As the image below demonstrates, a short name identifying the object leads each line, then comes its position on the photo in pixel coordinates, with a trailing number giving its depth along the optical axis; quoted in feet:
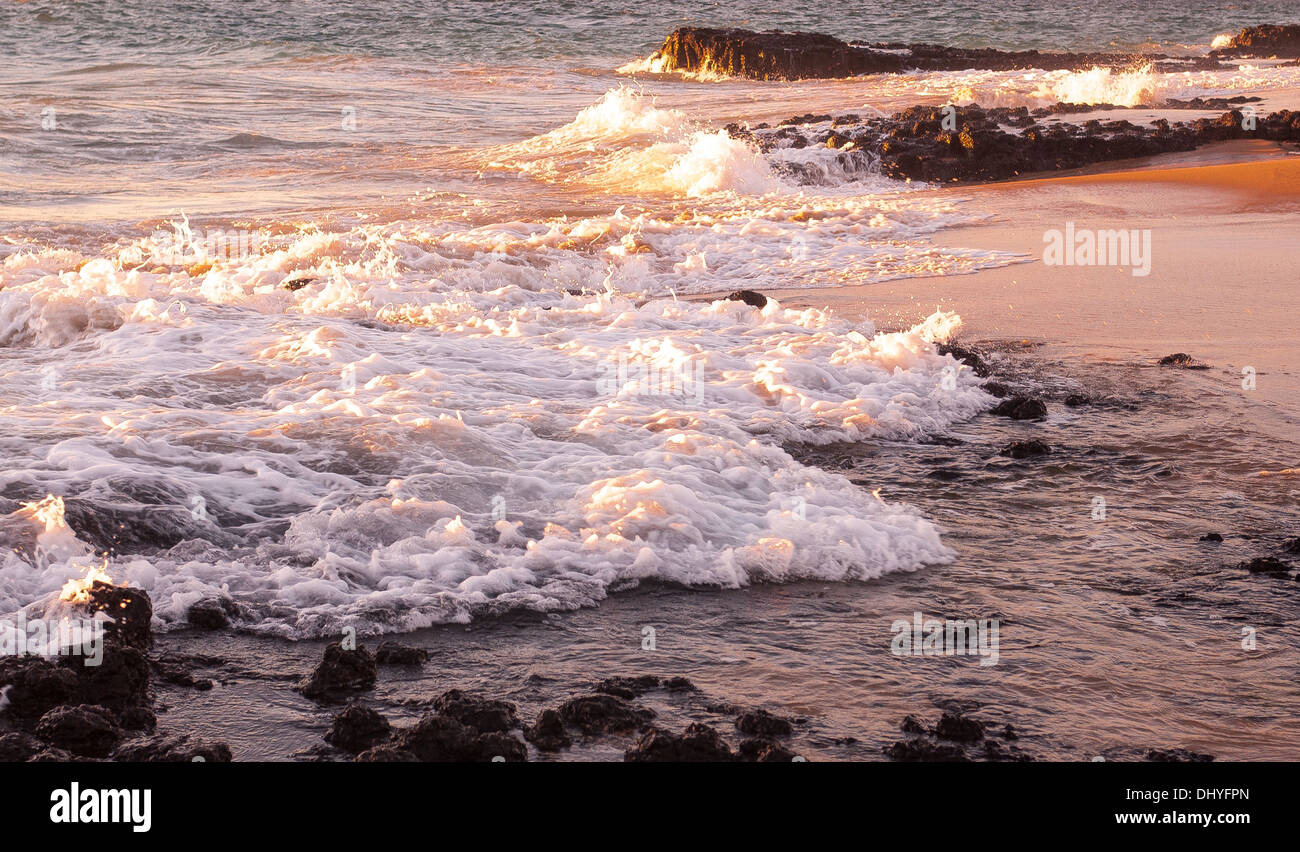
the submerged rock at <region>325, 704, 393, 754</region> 12.76
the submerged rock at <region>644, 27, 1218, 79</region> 116.47
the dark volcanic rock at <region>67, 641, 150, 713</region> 13.50
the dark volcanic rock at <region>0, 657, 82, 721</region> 13.34
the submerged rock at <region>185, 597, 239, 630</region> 15.72
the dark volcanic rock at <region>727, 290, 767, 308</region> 33.55
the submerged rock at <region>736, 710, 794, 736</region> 13.06
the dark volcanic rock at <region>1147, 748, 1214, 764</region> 12.57
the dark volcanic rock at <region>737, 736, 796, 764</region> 12.36
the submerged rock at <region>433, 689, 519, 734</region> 13.03
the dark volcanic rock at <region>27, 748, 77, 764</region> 11.95
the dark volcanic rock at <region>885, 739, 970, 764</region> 12.49
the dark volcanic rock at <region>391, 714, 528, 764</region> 12.40
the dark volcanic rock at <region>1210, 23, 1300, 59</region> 127.24
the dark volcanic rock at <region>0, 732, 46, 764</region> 12.12
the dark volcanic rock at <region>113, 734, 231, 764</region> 12.08
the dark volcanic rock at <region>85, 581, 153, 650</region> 14.60
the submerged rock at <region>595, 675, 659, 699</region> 13.97
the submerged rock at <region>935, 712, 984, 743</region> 12.98
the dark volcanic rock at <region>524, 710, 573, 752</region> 12.89
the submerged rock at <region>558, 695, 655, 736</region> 13.23
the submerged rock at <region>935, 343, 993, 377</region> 27.84
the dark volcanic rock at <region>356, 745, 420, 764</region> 12.07
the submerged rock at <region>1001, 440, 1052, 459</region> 22.45
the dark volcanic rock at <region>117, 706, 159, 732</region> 13.19
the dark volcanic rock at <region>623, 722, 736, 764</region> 12.28
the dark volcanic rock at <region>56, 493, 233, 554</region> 17.88
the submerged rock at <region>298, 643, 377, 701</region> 13.96
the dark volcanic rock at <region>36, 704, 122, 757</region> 12.53
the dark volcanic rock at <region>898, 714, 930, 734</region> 13.19
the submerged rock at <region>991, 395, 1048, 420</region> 24.63
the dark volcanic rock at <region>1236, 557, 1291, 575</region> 17.39
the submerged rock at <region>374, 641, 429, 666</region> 14.76
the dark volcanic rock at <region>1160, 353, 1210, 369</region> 27.22
